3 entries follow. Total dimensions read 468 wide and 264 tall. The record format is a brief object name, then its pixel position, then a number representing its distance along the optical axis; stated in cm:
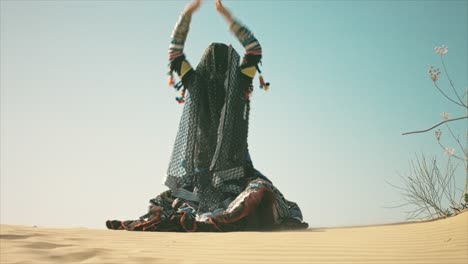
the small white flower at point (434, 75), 342
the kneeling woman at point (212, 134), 575
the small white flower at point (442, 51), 388
